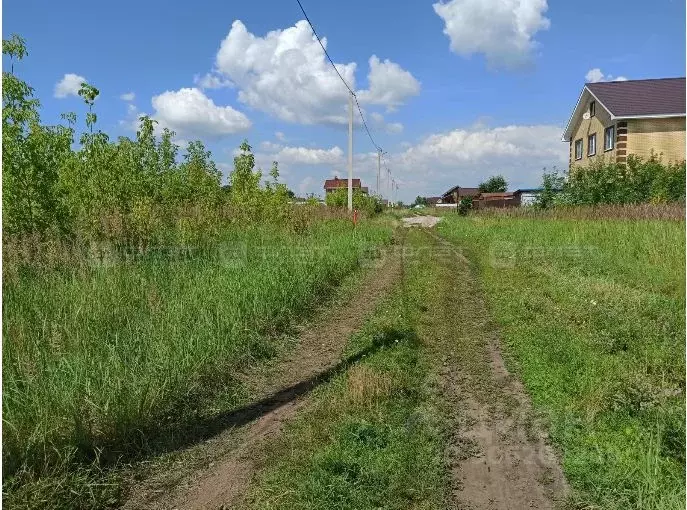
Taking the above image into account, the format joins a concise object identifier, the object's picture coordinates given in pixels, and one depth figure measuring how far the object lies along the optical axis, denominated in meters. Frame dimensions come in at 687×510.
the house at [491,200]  43.22
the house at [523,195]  42.41
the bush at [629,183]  21.70
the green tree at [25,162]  6.54
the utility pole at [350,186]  21.70
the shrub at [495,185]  78.81
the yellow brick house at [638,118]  25.23
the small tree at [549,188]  27.33
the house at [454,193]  100.88
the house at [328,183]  106.24
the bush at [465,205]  43.09
